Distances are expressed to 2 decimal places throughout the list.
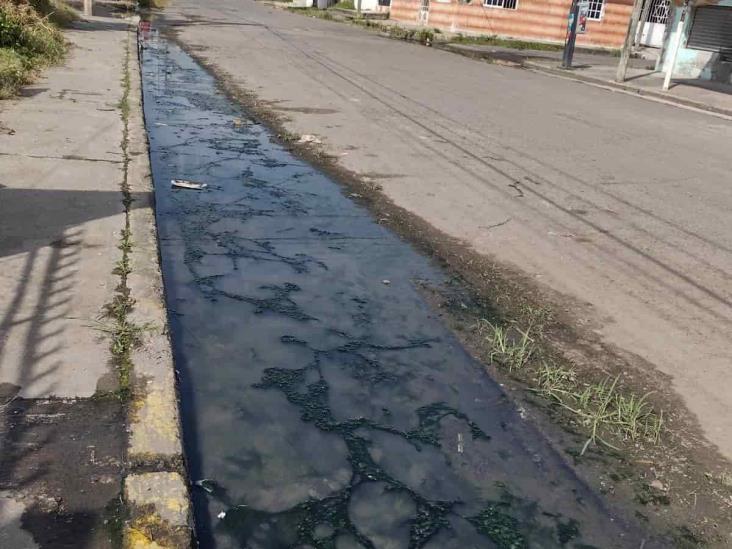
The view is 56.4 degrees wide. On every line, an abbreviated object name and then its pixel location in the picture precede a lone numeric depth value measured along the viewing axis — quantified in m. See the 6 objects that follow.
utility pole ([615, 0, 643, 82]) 20.42
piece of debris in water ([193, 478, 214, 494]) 2.92
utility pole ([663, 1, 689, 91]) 19.03
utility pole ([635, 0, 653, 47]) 37.19
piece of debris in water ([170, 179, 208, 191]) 6.84
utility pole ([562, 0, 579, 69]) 23.56
